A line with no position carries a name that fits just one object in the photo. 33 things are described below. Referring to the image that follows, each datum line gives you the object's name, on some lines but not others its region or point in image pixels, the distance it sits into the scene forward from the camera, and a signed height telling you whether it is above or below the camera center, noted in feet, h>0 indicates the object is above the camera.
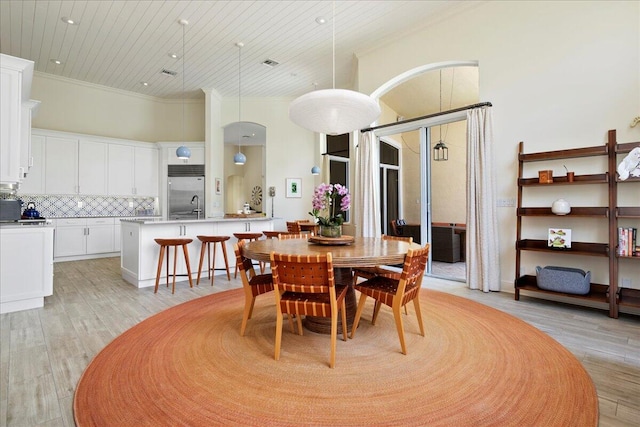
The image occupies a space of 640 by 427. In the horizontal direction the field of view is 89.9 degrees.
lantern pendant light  20.66 +4.42
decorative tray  9.74 -0.79
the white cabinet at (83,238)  21.83 -1.60
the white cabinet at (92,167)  23.08 +3.53
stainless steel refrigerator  26.27 +2.05
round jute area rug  5.49 -3.41
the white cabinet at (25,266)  11.07 -1.80
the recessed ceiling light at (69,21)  15.95 +9.82
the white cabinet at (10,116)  11.35 +3.55
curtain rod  14.17 +5.09
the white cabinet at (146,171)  25.55 +3.54
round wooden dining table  7.57 -0.96
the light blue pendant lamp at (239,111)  18.86 +8.81
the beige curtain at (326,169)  26.73 +3.84
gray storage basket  11.02 -2.31
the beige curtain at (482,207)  14.03 +0.35
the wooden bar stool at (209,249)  15.39 -1.72
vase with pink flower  10.01 +0.31
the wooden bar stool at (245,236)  16.87 -1.11
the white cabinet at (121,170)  24.35 +3.52
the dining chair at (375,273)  10.05 -1.92
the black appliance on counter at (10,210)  12.03 +0.20
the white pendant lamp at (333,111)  9.74 +3.35
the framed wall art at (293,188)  27.22 +2.29
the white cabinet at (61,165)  21.81 +3.47
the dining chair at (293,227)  19.54 -0.76
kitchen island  14.78 -1.22
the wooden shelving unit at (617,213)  10.42 +0.05
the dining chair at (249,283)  8.96 -1.99
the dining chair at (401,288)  7.79 -1.93
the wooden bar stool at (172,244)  13.92 -1.46
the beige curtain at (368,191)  19.03 +1.42
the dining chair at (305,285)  7.08 -1.62
